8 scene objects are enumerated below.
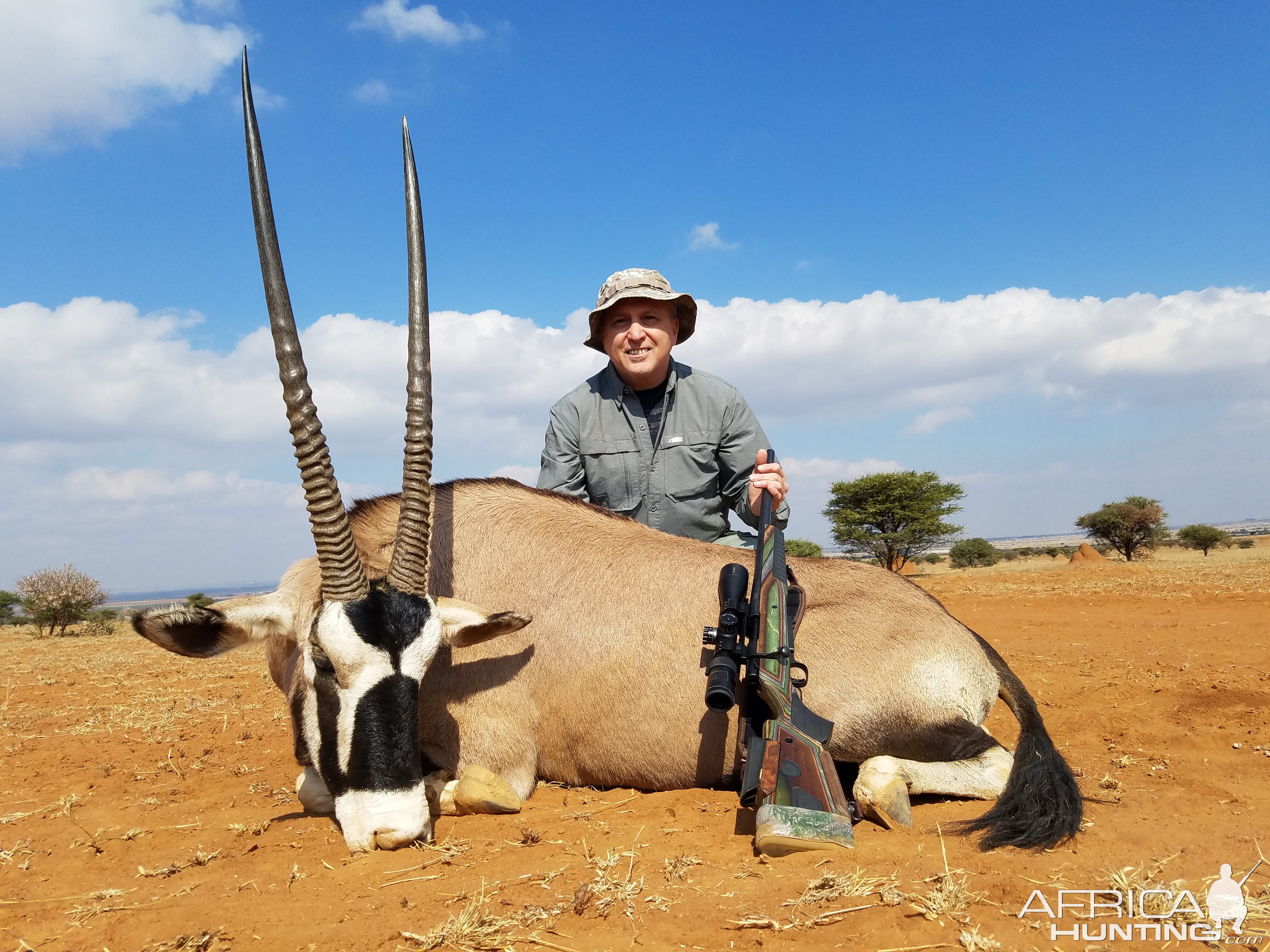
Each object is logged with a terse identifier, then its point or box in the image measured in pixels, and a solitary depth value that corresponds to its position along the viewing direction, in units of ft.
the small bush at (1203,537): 125.39
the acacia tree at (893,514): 99.91
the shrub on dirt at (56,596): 61.87
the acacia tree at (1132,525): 115.75
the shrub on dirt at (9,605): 95.40
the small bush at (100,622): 64.49
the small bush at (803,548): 103.50
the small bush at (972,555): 131.23
